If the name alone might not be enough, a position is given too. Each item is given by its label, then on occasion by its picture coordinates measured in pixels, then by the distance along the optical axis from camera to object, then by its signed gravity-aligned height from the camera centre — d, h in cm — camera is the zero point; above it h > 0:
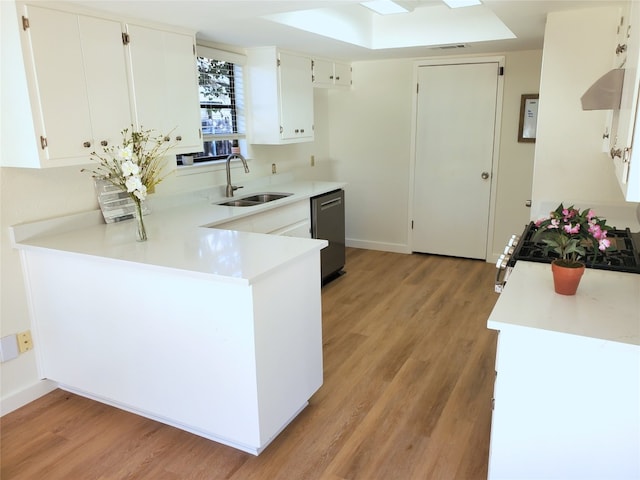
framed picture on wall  462 +14
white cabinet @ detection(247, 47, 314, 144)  404 +36
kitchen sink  408 -52
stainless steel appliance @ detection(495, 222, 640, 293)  207 -56
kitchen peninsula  212 -86
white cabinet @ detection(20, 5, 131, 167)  227 +29
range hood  182 +14
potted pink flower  177 -39
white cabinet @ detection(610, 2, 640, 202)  130 +1
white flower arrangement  233 -11
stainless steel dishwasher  428 -83
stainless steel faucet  390 -27
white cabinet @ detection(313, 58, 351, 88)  465 +61
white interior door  488 -25
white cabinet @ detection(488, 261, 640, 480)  150 -82
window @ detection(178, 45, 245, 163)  381 +29
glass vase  253 -47
